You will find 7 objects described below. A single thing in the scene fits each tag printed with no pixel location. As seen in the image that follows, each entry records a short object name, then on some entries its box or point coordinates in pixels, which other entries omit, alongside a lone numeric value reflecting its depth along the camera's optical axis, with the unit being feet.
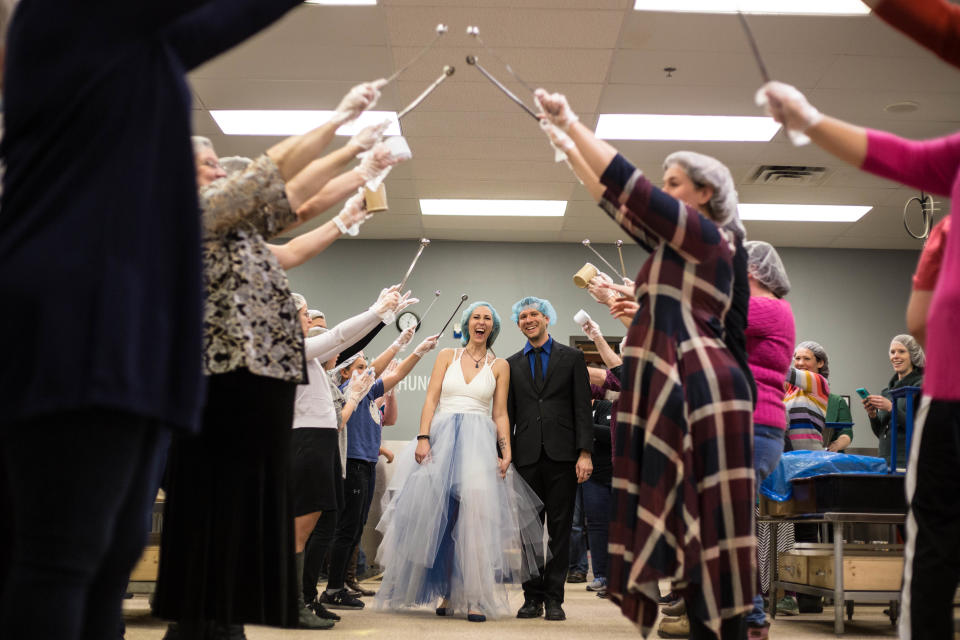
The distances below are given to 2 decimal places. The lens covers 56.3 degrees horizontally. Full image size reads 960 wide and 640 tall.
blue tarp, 13.00
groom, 13.89
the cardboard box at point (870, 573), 12.27
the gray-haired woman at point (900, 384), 16.43
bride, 13.50
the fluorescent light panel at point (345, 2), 14.97
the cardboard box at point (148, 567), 12.82
